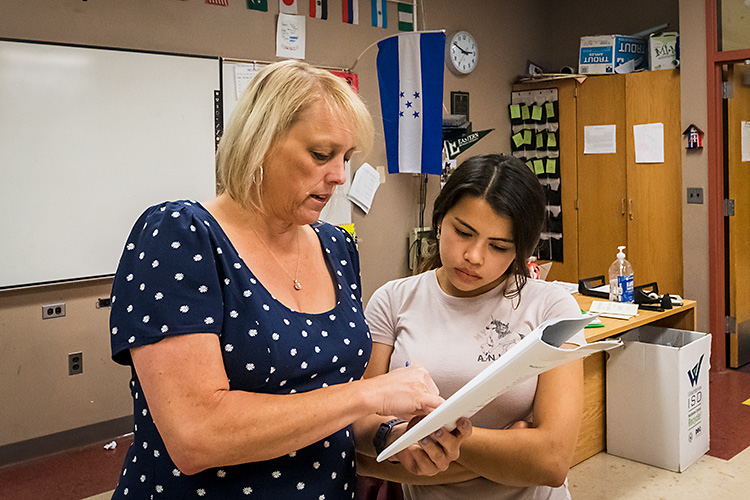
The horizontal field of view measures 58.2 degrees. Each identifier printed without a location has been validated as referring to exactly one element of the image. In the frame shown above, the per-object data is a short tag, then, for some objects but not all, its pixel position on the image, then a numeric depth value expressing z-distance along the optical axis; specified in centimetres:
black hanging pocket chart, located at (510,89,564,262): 586
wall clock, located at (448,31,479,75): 541
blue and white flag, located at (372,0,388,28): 493
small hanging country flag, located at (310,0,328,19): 456
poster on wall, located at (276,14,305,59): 439
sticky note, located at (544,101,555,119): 582
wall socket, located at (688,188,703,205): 494
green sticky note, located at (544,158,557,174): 589
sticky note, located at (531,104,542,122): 587
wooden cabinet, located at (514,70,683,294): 516
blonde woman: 93
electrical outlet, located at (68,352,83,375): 367
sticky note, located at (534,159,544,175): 597
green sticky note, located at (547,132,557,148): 585
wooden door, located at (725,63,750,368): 484
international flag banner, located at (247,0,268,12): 425
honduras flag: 448
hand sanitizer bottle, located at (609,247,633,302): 350
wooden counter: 321
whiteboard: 340
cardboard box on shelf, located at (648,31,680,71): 511
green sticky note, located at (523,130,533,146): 601
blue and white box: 536
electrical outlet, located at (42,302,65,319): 357
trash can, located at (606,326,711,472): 315
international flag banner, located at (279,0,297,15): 440
